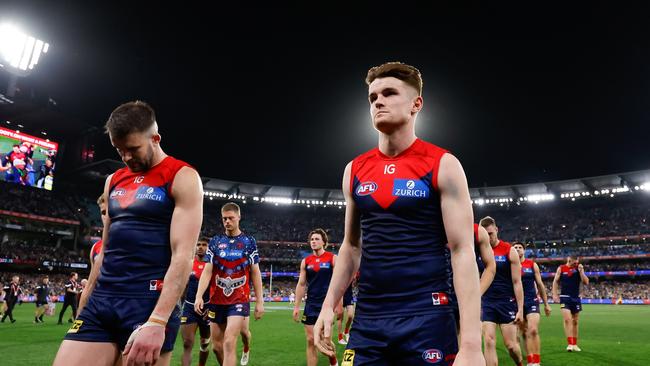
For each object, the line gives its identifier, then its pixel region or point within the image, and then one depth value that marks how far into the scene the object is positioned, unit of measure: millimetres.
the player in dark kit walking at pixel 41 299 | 20773
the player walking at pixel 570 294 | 13484
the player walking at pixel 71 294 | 20003
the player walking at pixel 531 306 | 9867
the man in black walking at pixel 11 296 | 20188
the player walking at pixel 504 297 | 8930
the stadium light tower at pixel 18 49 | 39156
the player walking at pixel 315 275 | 10699
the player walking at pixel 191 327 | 8875
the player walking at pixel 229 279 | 8430
